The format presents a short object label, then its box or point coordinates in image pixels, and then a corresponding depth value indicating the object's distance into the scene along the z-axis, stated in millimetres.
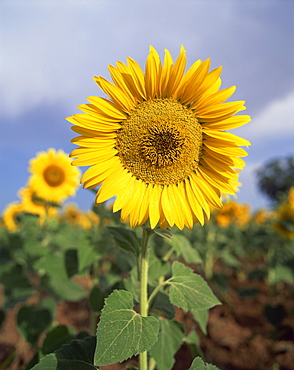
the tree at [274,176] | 55047
